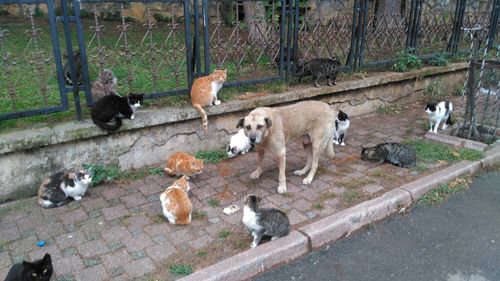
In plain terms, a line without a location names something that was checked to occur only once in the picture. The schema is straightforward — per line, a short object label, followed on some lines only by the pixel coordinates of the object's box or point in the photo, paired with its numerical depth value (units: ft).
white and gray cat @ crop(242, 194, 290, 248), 11.72
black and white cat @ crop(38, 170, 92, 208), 14.16
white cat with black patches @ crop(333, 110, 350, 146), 19.58
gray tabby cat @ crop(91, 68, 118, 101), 18.85
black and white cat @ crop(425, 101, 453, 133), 20.53
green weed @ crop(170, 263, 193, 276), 10.85
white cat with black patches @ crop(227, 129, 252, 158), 17.63
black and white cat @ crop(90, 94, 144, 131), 15.53
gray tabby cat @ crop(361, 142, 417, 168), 17.52
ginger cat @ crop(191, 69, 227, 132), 17.85
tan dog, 14.30
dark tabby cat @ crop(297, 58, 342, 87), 21.95
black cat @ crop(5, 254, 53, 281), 9.53
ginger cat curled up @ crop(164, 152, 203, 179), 16.03
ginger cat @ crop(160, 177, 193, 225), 12.94
